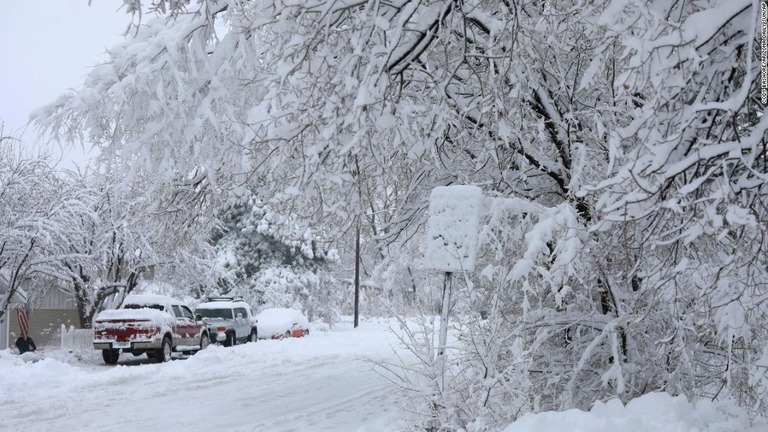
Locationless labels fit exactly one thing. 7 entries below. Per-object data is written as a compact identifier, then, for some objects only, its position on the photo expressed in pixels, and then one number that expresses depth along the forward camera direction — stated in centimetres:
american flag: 2653
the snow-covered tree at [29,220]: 2277
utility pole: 4669
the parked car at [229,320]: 2820
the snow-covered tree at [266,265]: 4300
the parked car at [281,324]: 3412
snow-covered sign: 765
